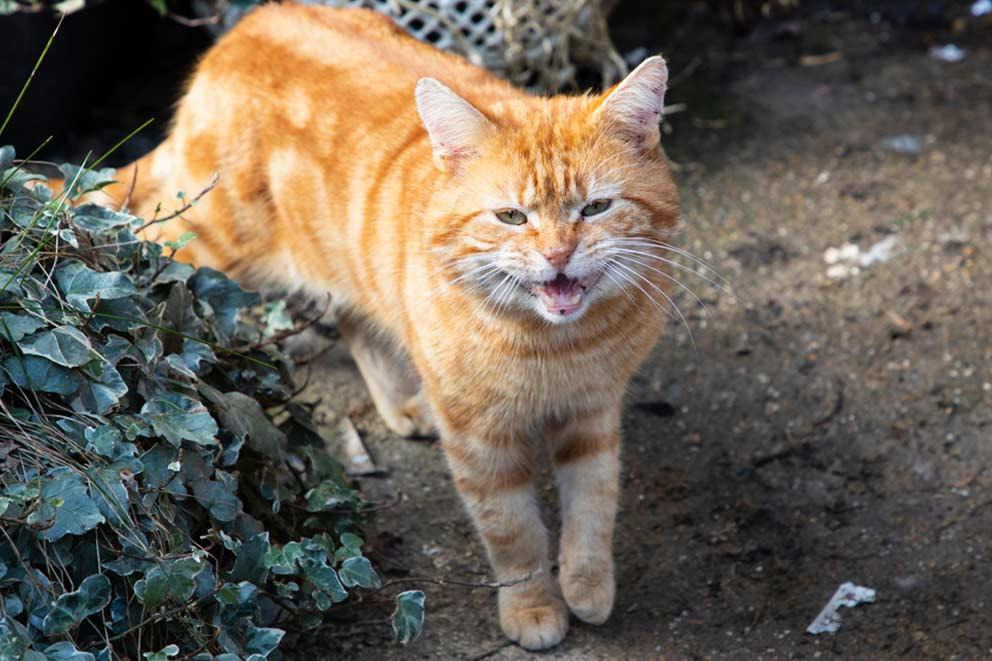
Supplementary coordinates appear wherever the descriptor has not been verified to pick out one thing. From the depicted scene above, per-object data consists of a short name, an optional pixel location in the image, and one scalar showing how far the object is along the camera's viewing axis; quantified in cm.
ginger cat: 256
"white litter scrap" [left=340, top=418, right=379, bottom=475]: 353
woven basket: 450
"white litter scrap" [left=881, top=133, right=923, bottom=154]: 465
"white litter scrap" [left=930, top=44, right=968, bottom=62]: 514
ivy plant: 223
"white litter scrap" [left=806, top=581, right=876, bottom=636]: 293
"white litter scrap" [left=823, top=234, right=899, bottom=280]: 416
